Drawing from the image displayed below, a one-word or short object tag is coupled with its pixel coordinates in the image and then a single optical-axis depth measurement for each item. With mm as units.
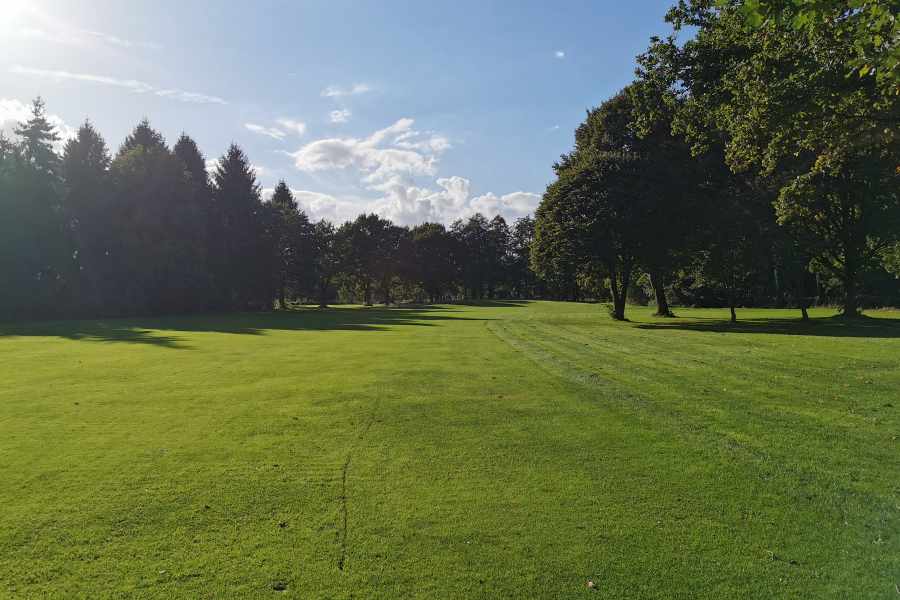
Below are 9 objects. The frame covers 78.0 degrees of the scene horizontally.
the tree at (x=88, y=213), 55094
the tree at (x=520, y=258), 132100
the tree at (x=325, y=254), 88625
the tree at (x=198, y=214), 61112
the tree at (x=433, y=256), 121500
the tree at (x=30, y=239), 48219
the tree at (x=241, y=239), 68562
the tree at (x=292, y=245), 81938
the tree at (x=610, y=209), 36906
